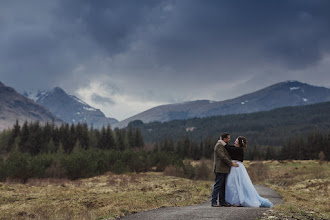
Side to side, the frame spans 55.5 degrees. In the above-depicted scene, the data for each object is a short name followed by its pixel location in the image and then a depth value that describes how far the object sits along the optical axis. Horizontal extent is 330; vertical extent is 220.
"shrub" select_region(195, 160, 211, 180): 75.00
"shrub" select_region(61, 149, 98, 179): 65.19
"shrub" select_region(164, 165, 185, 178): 71.50
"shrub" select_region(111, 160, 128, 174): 74.75
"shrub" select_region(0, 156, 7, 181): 55.97
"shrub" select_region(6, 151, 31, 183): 56.34
